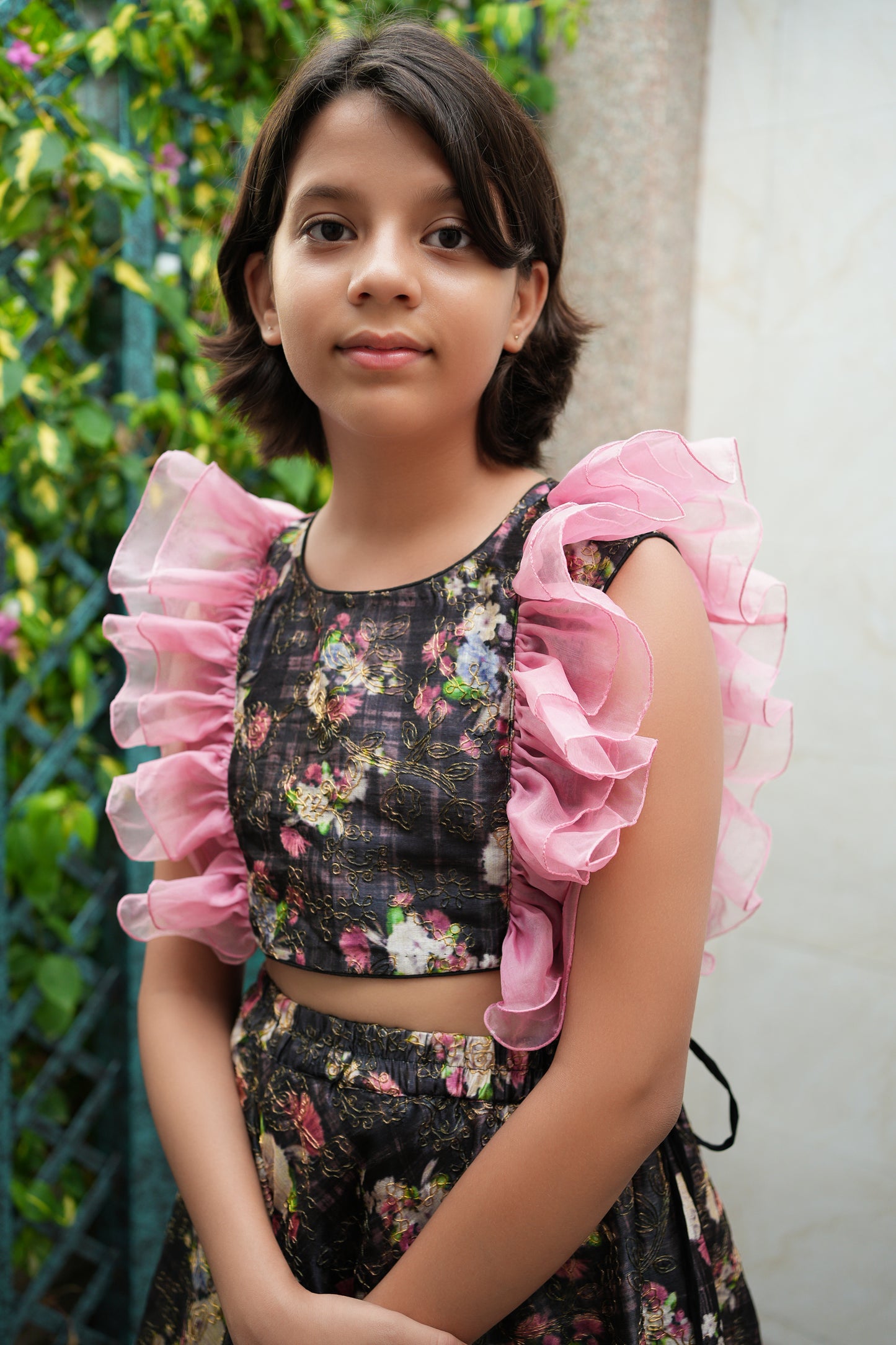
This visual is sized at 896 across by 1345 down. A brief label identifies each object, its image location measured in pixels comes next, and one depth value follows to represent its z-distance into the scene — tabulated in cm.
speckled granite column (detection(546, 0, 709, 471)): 147
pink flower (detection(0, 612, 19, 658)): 130
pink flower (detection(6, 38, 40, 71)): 121
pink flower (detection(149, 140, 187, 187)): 139
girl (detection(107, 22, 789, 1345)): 69
